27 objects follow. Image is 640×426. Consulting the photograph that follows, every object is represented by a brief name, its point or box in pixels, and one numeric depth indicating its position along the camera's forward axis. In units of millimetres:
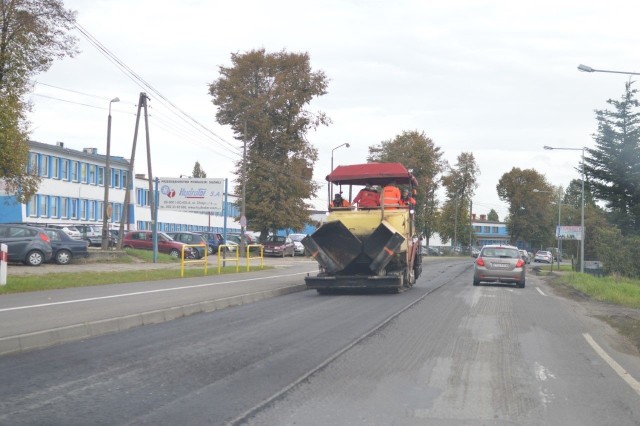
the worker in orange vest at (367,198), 21903
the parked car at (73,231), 48531
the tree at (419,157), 81000
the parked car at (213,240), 51938
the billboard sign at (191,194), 33375
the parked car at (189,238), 46531
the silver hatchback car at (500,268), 26234
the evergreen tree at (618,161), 54469
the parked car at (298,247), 58556
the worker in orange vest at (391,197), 21547
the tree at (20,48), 22531
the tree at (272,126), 54688
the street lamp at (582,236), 40156
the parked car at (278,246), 54156
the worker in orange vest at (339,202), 22078
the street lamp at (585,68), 21223
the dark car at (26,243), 26938
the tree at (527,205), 100075
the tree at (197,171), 122900
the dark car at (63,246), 29109
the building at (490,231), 155250
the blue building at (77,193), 59438
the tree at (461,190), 102250
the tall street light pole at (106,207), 37219
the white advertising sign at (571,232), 40406
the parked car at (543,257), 83612
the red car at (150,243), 44219
